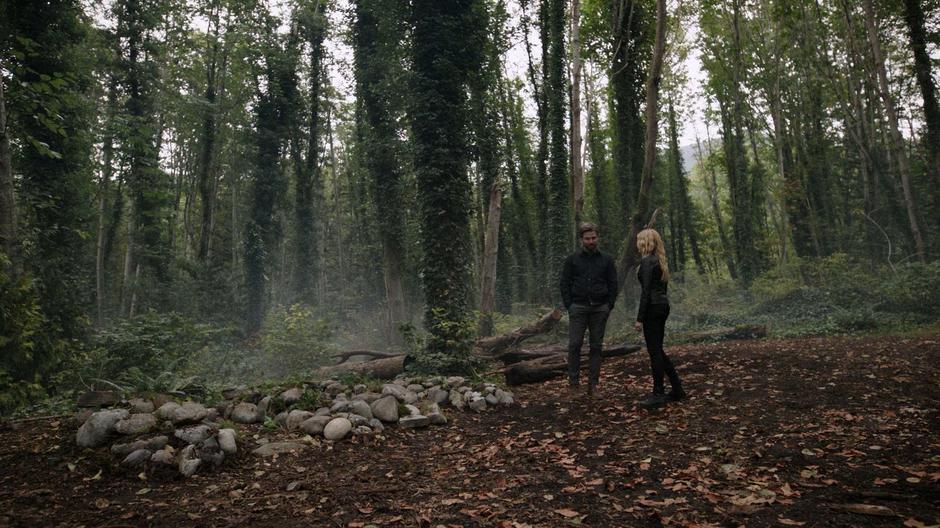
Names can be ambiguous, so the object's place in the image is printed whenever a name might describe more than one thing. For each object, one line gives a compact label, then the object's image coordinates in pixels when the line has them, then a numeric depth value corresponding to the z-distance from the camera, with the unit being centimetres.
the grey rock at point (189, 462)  413
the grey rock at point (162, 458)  420
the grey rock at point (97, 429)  443
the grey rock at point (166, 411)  486
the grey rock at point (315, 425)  554
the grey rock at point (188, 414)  487
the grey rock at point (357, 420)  573
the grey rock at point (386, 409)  611
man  664
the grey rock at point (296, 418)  567
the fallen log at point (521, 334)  1203
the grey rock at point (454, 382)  782
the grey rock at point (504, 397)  720
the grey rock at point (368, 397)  651
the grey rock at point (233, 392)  683
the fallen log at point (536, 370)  870
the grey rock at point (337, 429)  540
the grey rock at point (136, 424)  454
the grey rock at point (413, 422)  604
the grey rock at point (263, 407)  589
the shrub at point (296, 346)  1257
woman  587
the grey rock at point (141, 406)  499
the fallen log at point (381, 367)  964
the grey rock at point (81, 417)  487
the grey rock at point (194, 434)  453
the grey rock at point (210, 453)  433
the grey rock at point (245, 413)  577
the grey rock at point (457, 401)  704
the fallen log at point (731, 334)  1262
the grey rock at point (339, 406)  604
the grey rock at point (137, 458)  415
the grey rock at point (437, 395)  721
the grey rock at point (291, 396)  635
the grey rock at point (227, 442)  453
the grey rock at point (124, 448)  429
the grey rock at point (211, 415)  529
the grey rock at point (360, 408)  604
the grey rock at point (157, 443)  435
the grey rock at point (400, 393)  677
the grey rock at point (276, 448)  480
